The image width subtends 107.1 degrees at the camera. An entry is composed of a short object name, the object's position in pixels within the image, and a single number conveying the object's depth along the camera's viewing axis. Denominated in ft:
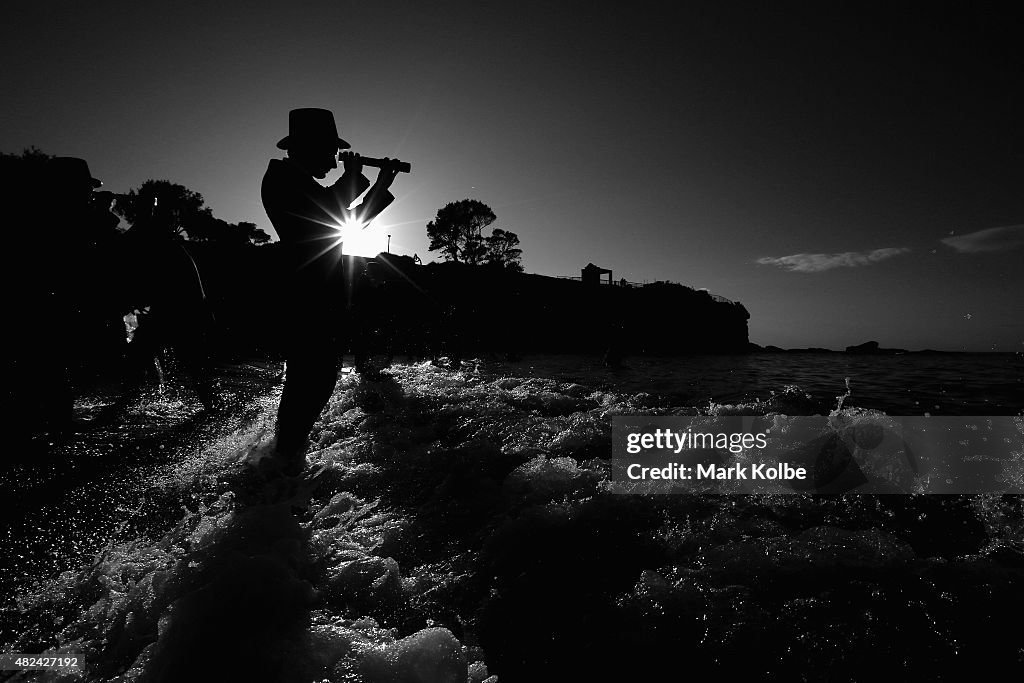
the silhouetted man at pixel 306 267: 10.55
